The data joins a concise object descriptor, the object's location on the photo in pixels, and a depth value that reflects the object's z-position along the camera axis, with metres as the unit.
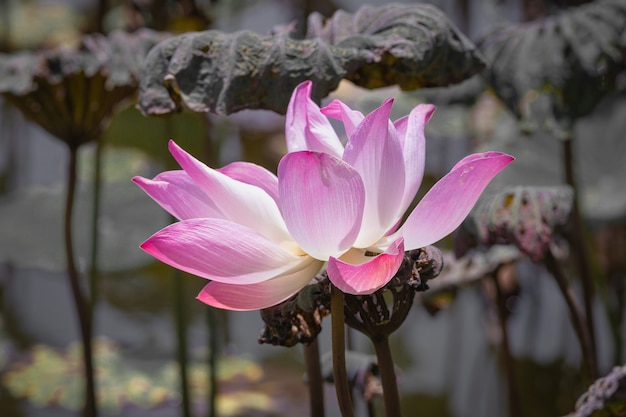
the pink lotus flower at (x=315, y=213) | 1.52
